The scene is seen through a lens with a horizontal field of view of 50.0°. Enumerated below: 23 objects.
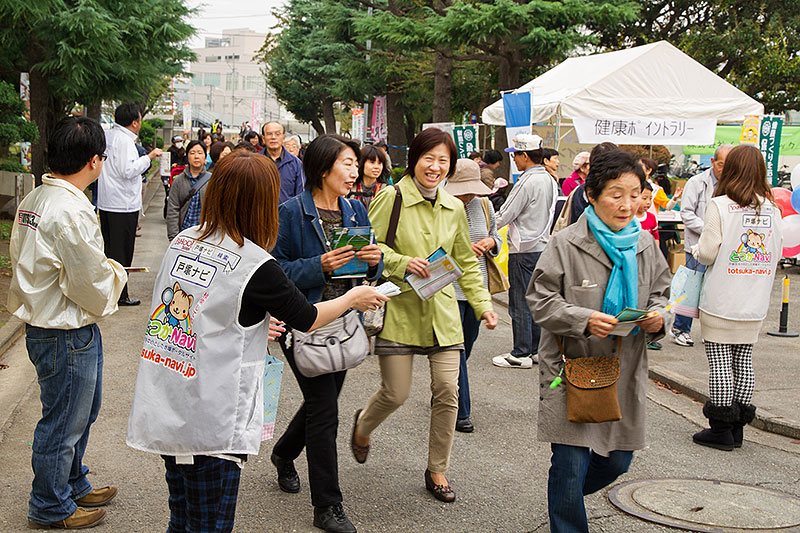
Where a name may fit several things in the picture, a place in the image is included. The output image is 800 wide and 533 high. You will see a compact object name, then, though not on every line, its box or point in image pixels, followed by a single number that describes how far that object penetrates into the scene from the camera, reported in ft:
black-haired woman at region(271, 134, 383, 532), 12.91
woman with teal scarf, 11.62
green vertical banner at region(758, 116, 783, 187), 44.47
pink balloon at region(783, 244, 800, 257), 28.85
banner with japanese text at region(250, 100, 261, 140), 142.53
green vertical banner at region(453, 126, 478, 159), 56.29
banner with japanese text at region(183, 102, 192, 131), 166.50
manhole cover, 14.38
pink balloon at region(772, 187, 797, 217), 31.17
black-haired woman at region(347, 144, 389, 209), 27.14
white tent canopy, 42.73
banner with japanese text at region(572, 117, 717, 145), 41.96
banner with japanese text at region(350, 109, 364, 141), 109.09
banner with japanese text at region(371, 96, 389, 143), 109.40
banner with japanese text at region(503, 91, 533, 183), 40.65
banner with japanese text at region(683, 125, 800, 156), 60.64
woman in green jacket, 14.82
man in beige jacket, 12.32
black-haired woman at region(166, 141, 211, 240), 28.99
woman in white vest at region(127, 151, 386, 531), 9.34
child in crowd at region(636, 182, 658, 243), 26.30
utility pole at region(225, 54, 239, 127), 406.21
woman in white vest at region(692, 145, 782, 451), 18.07
